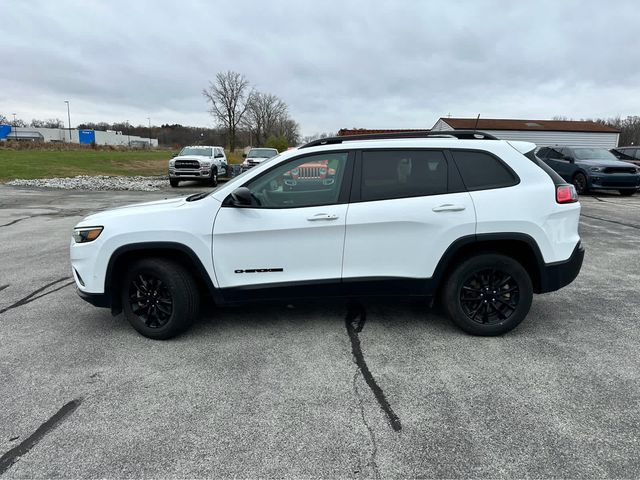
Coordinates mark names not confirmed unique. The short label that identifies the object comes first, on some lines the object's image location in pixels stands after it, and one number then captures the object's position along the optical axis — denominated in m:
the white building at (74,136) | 93.31
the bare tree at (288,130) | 72.21
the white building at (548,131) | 29.81
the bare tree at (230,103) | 49.03
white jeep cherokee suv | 3.59
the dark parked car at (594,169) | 14.96
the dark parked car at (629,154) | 18.35
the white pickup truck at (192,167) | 19.67
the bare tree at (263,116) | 60.23
